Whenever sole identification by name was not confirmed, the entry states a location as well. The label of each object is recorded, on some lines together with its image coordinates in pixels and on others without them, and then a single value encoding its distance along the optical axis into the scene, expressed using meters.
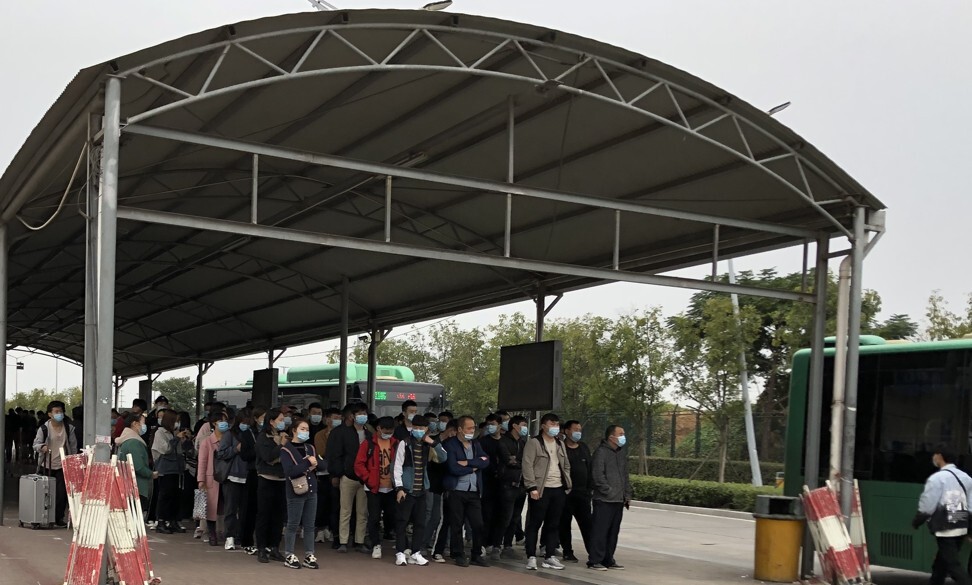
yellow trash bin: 12.71
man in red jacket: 12.95
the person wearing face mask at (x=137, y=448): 13.01
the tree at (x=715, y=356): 29.70
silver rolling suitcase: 15.01
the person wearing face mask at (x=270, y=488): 12.24
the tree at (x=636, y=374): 32.28
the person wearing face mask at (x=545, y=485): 13.37
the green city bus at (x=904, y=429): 11.70
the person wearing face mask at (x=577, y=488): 13.95
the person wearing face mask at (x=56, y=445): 15.45
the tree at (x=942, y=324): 27.98
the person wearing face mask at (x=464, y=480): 13.03
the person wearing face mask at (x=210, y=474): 14.18
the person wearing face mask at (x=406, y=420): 12.93
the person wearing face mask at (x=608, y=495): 13.39
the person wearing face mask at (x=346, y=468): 13.82
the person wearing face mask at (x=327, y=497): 14.52
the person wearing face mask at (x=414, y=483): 12.78
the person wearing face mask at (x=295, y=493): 12.06
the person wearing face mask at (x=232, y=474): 13.41
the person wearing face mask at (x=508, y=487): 13.57
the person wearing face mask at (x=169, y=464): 15.25
